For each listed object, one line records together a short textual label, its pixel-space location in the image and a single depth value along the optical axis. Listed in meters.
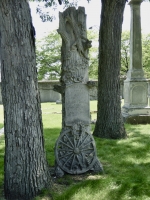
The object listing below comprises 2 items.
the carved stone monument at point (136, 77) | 10.58
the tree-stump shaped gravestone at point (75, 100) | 4.48
